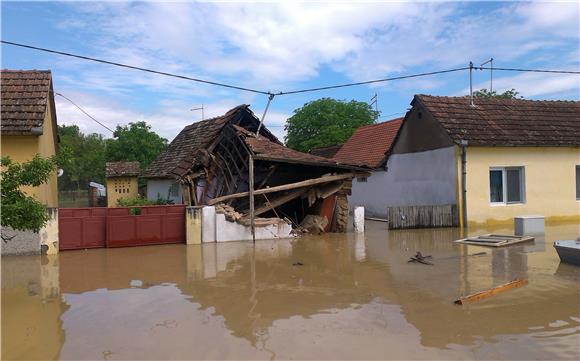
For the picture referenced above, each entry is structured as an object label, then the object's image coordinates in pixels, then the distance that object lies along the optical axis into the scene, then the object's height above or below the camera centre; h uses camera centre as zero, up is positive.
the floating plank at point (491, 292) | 7.68 -1.78
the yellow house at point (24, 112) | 13.99 +2.57
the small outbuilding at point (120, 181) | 28.83 +0.87
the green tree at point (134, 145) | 40.78 +4.33
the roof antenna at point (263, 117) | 19.69 +3.30
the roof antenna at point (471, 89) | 20.38 +4.49
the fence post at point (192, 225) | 15.24 -1.01
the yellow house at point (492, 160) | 19.09 +1.21
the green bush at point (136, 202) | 21.38 -0.36
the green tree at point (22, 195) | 7.65 +0.03
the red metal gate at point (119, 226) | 14.32 -0.99
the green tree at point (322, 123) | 40.78 +6.21
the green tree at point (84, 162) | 48.41 +3.45
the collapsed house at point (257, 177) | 17.39 +0.65
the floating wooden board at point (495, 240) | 13.52 -1.53
